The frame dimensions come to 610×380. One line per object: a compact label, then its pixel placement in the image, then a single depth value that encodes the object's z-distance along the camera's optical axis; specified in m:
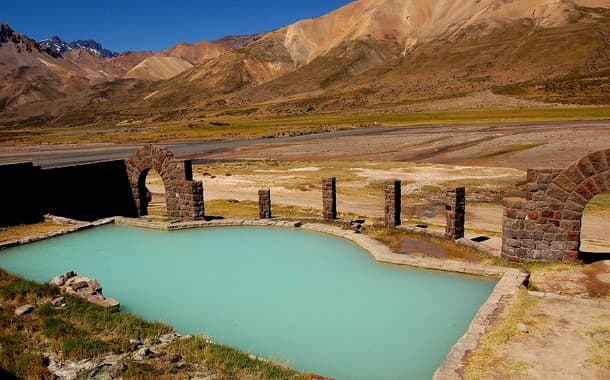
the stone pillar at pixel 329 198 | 21.81
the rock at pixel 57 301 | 11.42
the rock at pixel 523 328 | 9.90
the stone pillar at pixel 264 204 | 22.21
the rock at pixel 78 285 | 12.21
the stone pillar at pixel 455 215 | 17.77
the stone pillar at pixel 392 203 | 20.58
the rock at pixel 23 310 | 10.77
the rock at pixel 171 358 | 8.73
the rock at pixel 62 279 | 12.68
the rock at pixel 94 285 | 12.31
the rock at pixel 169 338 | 9.66
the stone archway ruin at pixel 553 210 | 13.99
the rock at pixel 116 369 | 8.13
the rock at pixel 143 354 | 8.86
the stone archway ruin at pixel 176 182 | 22.36
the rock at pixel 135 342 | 9.46
